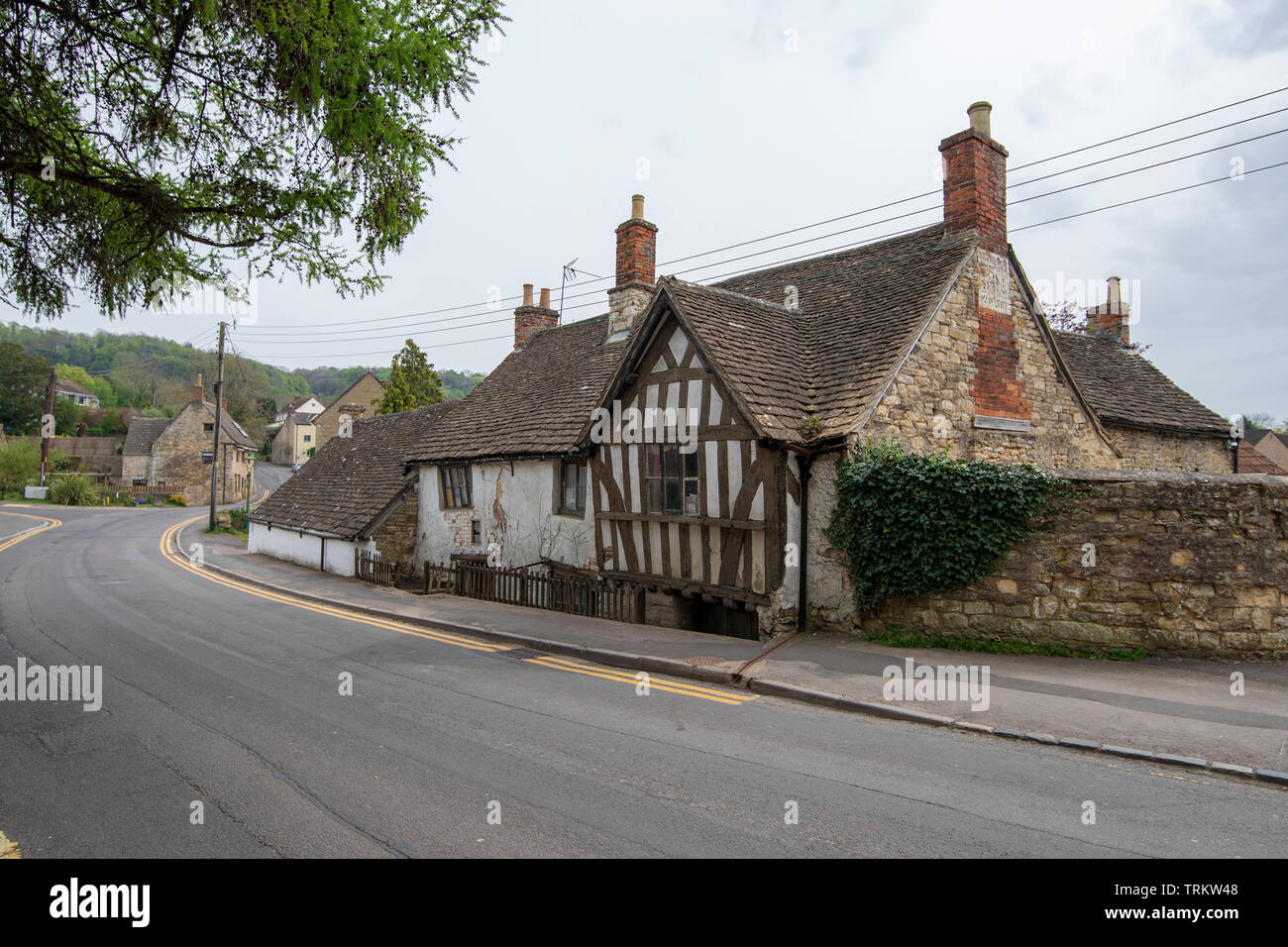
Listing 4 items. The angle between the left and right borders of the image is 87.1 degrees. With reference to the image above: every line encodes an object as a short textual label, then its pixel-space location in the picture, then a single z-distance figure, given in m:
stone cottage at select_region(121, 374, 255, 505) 57.94
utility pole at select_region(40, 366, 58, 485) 51.91
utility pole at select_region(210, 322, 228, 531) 32.86
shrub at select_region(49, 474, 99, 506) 49.66
